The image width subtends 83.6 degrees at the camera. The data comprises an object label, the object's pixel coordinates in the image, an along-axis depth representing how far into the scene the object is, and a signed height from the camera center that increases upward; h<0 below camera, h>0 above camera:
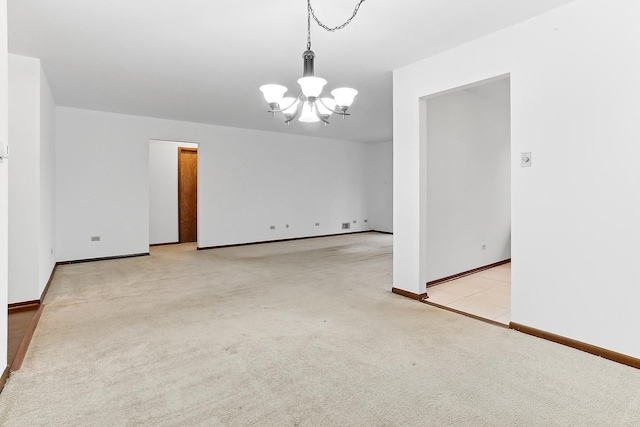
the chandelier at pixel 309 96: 2.47 +0.89
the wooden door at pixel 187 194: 8.35 +0.42
